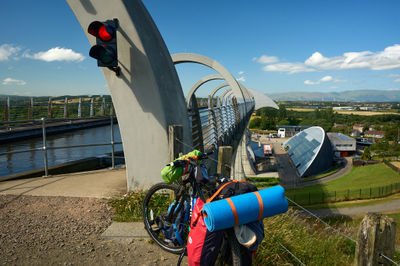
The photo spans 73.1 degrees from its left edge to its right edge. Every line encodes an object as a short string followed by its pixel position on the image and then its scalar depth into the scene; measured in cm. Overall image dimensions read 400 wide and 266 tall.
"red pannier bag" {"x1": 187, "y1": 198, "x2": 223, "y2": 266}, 221
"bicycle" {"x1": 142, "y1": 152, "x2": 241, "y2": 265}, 240
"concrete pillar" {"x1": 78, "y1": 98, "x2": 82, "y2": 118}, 1692
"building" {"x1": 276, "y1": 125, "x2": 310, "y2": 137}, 10775
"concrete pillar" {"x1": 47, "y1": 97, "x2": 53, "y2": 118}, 1536
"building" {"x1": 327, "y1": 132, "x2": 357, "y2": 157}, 6794
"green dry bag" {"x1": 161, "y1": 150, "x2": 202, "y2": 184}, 288
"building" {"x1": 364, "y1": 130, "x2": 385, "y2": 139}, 11629
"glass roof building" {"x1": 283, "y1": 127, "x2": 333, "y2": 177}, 4634
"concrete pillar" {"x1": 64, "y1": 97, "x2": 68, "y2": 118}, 1622
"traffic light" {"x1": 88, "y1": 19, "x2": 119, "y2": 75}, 423
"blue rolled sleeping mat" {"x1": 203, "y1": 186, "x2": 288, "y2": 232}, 198
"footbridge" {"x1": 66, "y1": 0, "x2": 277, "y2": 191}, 462
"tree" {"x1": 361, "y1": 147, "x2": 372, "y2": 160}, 5856
